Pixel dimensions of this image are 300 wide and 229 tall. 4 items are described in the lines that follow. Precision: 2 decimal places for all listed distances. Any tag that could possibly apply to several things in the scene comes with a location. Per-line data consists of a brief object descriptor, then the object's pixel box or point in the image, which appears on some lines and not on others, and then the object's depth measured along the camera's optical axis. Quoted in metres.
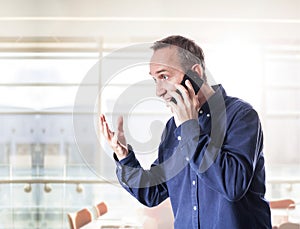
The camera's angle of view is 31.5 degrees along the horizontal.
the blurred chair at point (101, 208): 4.39
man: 1.29
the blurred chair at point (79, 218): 3.41
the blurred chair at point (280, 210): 3.83
